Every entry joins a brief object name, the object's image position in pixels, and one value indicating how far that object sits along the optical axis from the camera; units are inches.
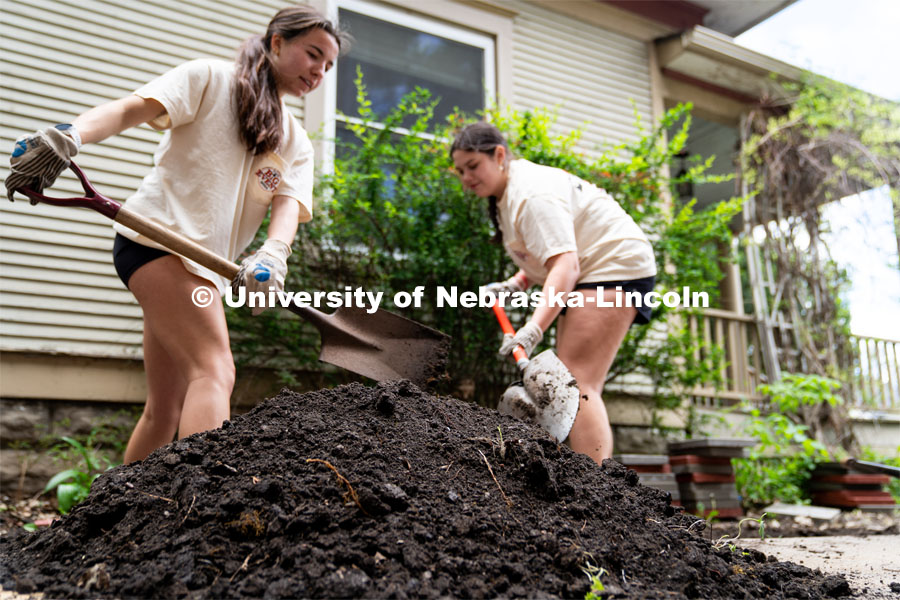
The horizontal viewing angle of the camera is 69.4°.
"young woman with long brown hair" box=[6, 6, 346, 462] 76.7
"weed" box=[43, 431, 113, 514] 114.0
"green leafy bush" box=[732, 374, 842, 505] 177.8
